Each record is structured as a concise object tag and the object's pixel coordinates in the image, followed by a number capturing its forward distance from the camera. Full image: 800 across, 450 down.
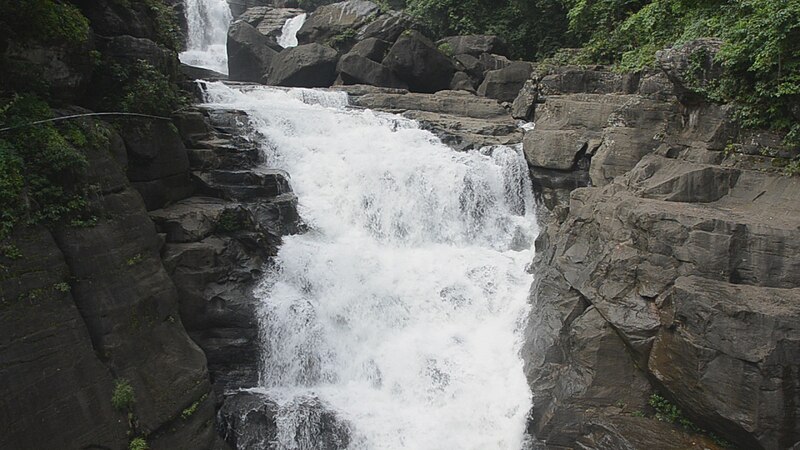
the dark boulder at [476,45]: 25.48
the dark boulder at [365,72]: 23.64
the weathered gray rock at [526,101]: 18.61
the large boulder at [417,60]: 23.84
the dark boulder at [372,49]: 24.30
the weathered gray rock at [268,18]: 31.56
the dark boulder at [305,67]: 24.81
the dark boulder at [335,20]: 26.89
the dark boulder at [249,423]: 9.53
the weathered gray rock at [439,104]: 20.22
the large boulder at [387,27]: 25.41
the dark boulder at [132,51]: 10.31
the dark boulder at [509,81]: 21.58
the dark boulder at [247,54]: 27.17
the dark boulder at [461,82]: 23.66
